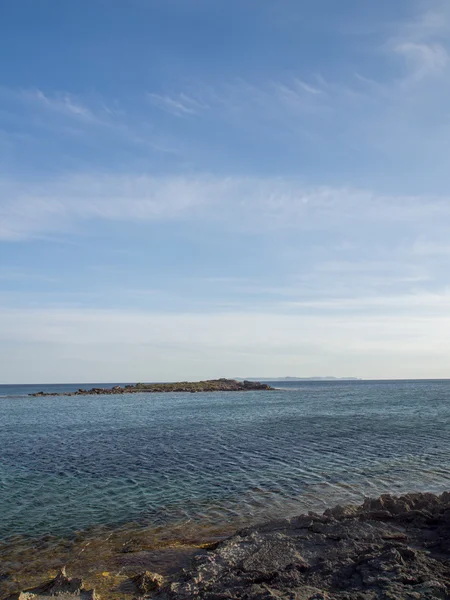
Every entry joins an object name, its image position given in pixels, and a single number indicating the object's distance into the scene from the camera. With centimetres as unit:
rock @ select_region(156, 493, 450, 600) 949
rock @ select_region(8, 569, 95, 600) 1067
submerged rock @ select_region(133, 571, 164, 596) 1106
